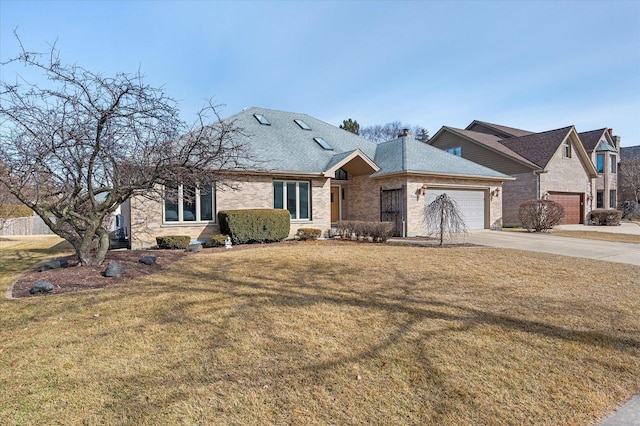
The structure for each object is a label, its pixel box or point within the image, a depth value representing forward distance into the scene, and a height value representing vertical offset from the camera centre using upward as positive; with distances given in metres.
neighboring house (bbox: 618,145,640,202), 35.30 +3.43
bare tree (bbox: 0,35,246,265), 7.13 +1.57
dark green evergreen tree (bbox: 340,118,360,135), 34.31 +8.89
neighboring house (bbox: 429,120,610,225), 23.33 +3.29
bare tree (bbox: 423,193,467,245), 12.11 -0.01
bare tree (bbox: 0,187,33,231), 12.94 +0.26
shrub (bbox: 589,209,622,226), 24.05 -0.63
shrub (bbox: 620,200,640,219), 32.69 -0.09
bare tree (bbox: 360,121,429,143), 60.31 +14.56
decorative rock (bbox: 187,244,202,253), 12.04 -1.29
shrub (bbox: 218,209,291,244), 12.93 -0.54
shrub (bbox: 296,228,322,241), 14.59 -1.01
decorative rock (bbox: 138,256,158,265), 8.69 -1.24
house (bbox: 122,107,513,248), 13.38 +1.24
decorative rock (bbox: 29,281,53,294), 6.21 -1.39
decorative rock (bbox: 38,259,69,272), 8.25 -1.30
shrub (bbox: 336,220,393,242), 13.43 -0.79
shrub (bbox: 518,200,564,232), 17.98 -0.28
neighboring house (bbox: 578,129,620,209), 29.86 +4.27
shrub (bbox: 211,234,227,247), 12.62 -1.04
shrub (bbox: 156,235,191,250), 11.81 -1.07
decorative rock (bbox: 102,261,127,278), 7.27 -1.28
